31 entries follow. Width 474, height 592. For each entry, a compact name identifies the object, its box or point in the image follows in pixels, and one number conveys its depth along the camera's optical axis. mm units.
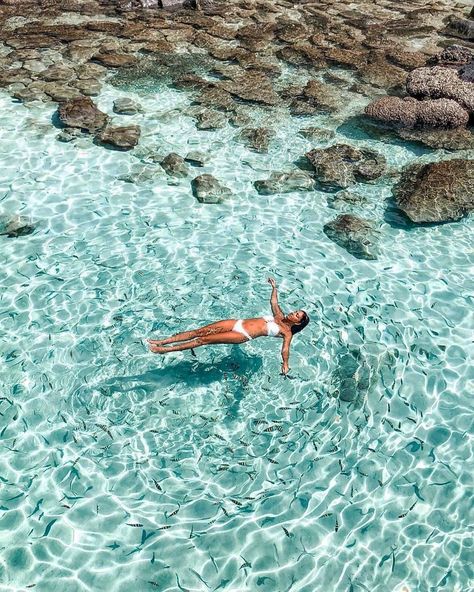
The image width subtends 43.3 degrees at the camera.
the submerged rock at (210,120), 13849
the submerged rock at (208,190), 11750
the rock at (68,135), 13203
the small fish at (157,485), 7176
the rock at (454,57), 16188
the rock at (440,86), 14070
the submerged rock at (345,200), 11703
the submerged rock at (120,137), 12953
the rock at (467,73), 14984
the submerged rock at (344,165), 12305
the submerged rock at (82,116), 13484
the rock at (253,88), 14930
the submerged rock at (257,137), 13258
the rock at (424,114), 13727
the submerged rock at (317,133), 13633
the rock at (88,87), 14797
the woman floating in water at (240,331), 7891
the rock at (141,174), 12203
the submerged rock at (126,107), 14172
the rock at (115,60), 16125
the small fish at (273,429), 7852
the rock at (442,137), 13325
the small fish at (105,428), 7696
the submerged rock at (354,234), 10727
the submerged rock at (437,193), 11211
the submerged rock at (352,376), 8328
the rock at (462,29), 18875
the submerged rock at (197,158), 12727
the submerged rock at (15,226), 10742
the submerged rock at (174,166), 12383
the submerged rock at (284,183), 12102
